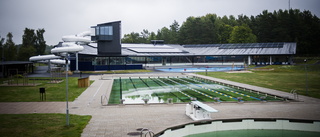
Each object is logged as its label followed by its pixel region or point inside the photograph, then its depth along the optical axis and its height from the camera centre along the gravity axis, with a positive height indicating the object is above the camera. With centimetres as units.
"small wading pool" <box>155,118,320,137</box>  1488 -386
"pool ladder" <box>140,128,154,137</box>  1238 -358
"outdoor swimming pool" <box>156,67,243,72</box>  6904 -194
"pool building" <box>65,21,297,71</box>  5800 +217
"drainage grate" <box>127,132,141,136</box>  1307 -359
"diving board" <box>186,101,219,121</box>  1587 -307
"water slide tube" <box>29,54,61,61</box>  5238 +73
